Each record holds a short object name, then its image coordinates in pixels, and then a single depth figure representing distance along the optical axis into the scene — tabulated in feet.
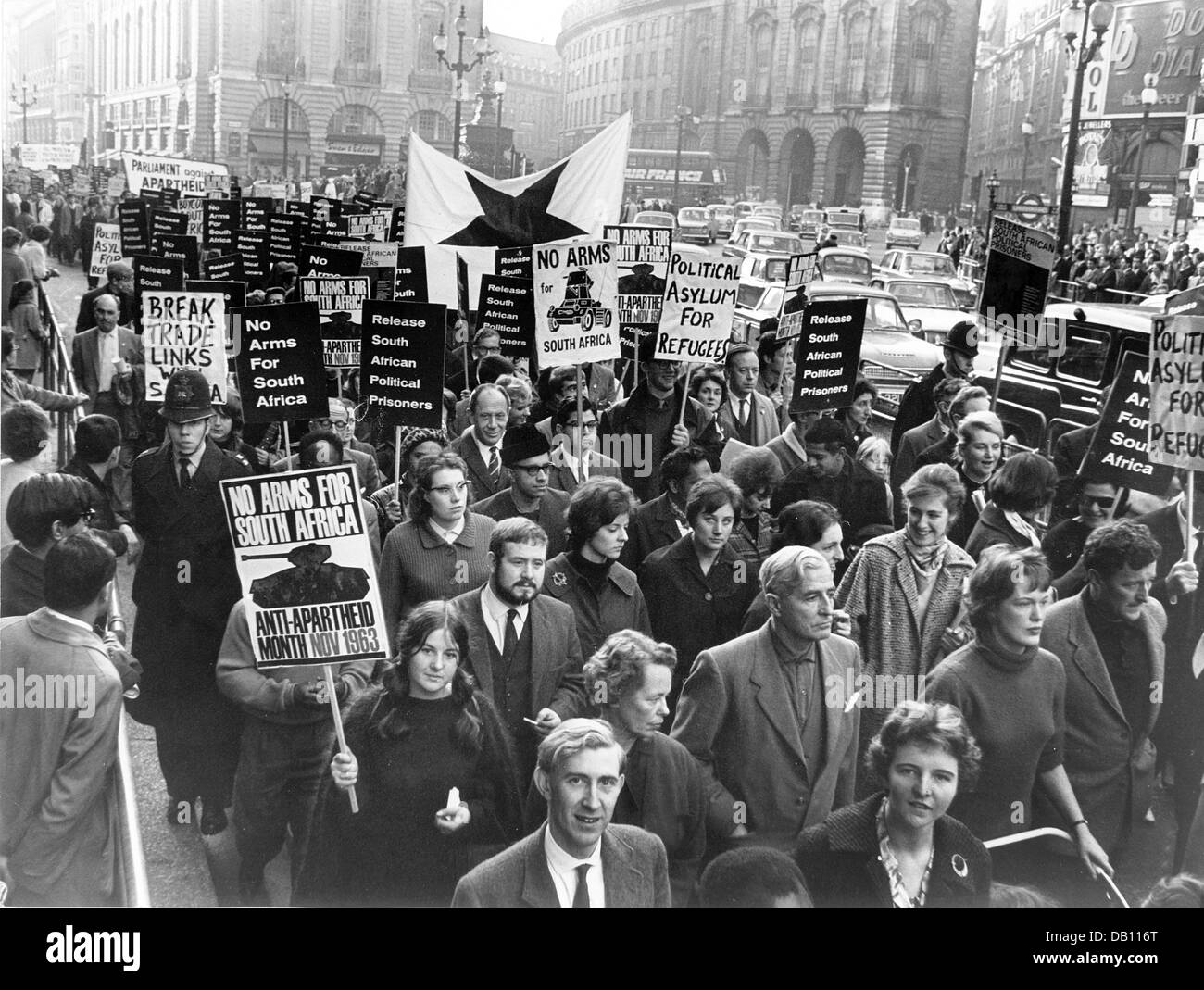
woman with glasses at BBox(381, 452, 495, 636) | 17.53
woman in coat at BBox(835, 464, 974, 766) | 17.29
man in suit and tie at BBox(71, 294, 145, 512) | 28.81
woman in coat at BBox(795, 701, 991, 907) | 14.26
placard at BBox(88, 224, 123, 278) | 45.03
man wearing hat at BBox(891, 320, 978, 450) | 28.25
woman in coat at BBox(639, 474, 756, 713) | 18.16
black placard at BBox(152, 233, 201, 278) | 39.45
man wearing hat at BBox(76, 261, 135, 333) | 38.22
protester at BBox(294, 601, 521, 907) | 14.03
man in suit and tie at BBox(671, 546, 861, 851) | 15.62
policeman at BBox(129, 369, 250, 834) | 18.11
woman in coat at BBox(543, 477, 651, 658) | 17.03
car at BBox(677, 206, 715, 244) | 123.44
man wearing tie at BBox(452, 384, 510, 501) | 22.44
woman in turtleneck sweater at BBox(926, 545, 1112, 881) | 15.61
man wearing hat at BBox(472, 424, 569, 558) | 19.98
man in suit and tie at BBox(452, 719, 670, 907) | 13.58
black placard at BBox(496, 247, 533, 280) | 33.24
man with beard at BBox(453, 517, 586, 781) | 16.05
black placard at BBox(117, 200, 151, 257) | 47.21
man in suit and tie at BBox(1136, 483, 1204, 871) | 17.63
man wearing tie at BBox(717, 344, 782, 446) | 28.19
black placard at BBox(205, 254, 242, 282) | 41.88
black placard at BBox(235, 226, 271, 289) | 45.47
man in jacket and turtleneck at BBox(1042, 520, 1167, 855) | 16.60
